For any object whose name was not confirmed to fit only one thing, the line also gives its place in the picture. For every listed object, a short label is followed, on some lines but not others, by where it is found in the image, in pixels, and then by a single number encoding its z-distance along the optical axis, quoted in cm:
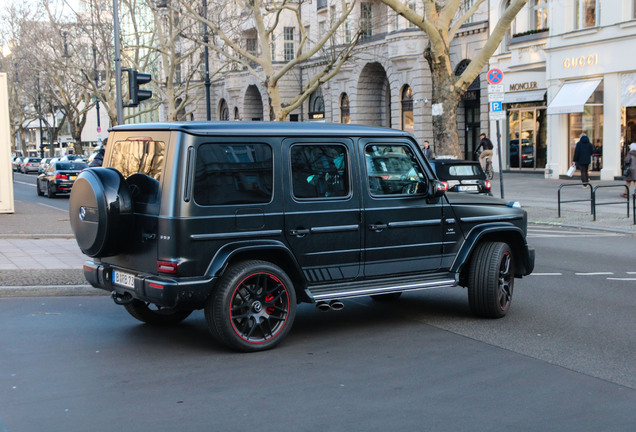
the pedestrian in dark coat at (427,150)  3415
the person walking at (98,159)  1224
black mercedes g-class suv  640
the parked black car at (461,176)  1795
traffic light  1608
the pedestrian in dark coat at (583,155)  2631
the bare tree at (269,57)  3141
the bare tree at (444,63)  2261
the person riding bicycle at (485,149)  3344
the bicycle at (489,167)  3229
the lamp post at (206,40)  3283
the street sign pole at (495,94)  2039
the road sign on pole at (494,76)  2039
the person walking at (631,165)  2212
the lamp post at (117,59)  1929
